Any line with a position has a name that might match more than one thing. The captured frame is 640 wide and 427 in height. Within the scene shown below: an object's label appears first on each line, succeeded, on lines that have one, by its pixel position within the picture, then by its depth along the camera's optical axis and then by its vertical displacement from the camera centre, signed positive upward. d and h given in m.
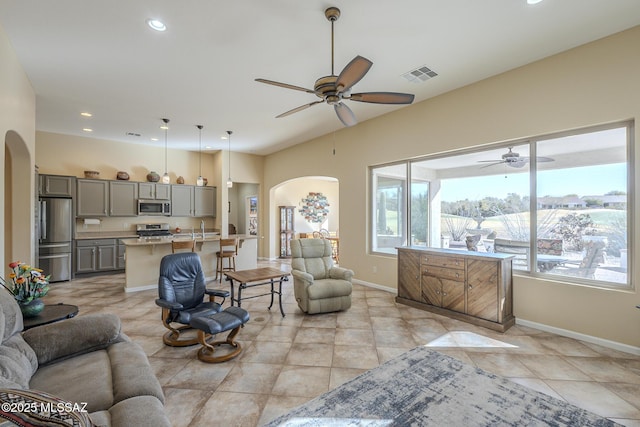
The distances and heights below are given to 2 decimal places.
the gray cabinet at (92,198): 6.56 +0.39
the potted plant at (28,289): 2.25 -0.60
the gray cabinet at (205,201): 8.23 +0.38
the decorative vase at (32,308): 2.24 -0.75
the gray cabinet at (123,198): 7.00 +0.40
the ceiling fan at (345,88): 2.27 +1.14
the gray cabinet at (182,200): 7.89 +0.40
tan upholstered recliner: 4.03 -0.98
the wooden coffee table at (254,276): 3.74 -0.84
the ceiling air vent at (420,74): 3.66 +1.85
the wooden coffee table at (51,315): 2.17 -0.83
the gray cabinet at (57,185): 6.04 +0.62
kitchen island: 5.26 -0.86
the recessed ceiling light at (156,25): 2.76 +1.87
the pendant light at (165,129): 5.69 +1.86
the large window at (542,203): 3.16 +0.15
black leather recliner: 3.04 -0.92
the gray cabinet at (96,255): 6.37 -0.94
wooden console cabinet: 3.55 -0.98
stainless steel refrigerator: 5.81 -0.48
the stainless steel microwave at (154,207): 7.38 +0.19
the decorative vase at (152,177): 7.52 +0.99
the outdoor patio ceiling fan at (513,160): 3.81 +0.73
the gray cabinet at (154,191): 7.42 +0.63
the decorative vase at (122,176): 7.14 +0.96
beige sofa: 1.05 -0.94
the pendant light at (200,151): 6.13 +1.85
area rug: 1.90 -1.38
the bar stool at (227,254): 5.89 -0.85
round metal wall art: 10.02 +0.22
